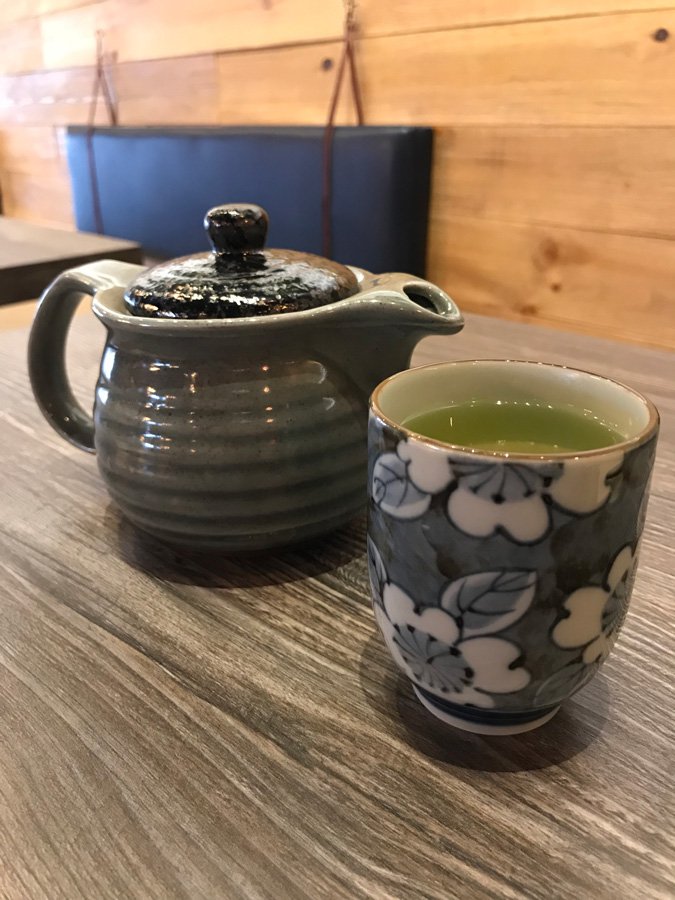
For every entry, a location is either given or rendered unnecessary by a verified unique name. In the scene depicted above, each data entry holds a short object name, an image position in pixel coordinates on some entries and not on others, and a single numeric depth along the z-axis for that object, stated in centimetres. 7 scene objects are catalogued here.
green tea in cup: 38
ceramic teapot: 44
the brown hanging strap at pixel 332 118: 159
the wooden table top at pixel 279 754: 30
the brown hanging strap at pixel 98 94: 235
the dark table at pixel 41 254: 149
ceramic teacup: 29
